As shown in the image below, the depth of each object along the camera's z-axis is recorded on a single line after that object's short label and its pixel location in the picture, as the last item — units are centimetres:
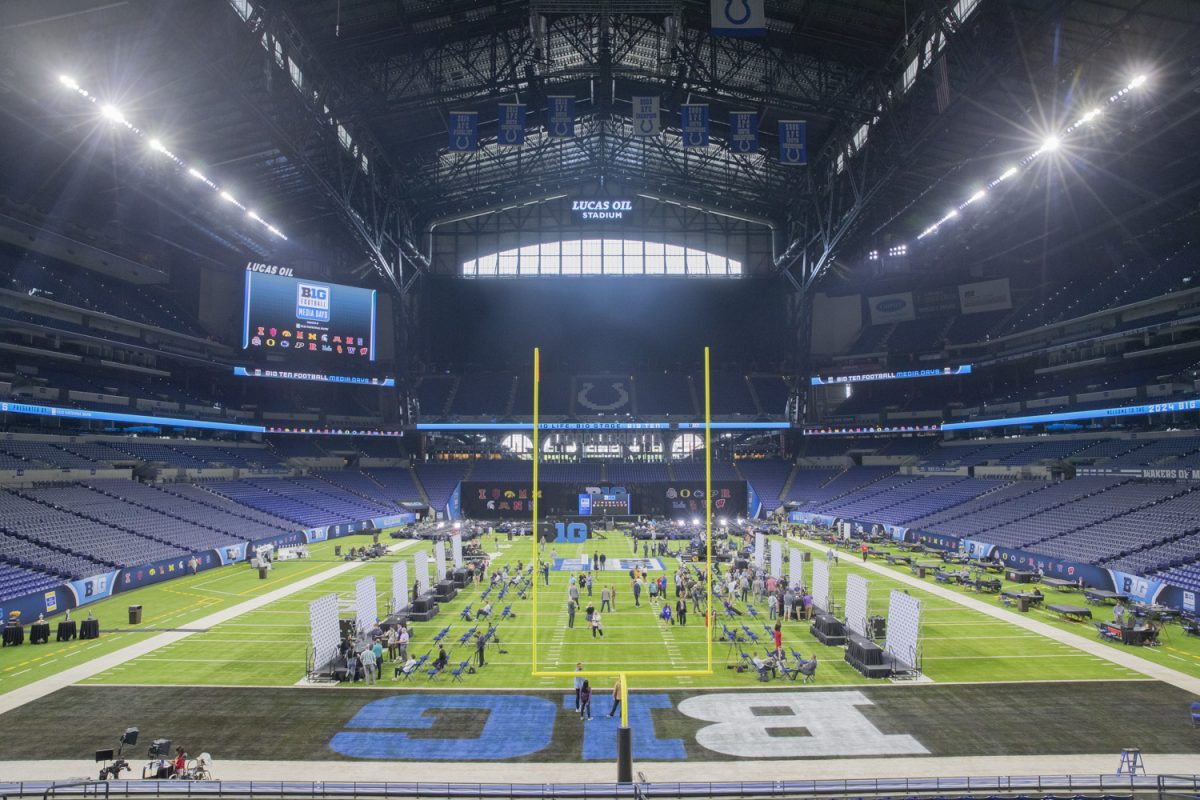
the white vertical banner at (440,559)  2952
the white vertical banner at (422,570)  2670
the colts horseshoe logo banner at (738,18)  2578
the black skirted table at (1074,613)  2353
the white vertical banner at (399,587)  2430
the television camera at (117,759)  1128
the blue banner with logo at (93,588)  2550
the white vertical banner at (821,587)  2417
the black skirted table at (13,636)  2055
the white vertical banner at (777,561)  2839
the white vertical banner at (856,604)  2061
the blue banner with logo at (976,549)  3466
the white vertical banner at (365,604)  2028
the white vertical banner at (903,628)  1778
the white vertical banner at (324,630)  1771
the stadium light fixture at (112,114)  3231
